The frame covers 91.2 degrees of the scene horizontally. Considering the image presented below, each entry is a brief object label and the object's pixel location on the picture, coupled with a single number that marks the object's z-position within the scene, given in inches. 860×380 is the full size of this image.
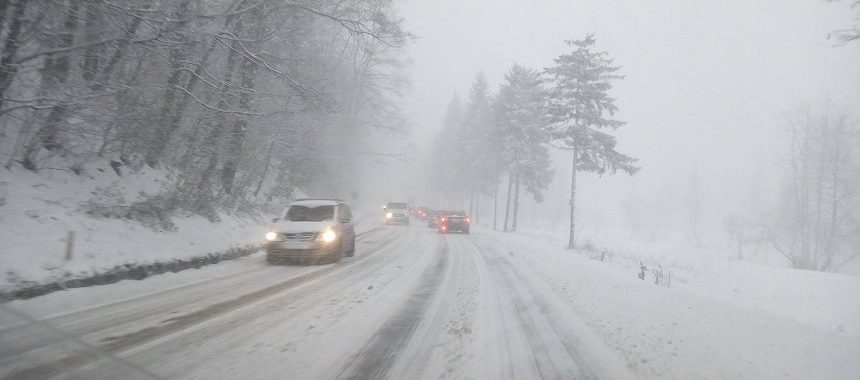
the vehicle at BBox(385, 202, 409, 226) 1395.2
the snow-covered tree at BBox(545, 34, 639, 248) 918.4
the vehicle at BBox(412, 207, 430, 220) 2009.6
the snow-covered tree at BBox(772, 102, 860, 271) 1121.4
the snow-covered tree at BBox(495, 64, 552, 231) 1307.8
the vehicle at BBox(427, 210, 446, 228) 1334.3
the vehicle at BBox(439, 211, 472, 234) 1099.9
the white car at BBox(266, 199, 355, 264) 431.8
